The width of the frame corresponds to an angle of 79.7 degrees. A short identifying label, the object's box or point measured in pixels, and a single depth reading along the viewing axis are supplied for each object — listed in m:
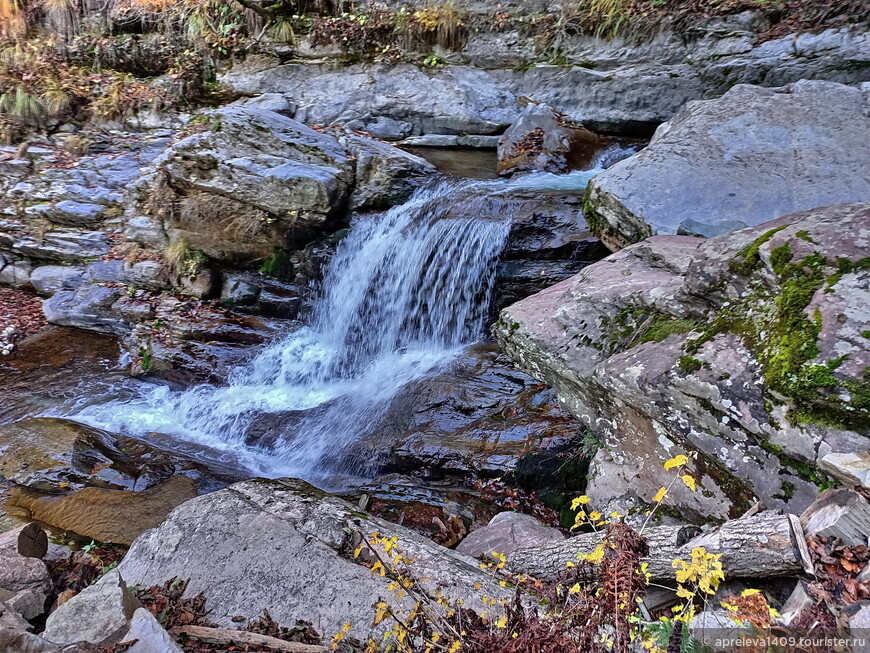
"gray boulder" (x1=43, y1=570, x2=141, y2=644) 2.41
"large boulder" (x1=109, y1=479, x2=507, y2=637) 2.79
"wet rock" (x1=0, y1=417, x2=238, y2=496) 4.82
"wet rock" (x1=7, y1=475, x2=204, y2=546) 4.16
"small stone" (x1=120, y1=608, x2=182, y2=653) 2.35
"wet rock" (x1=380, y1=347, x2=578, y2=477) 4.75
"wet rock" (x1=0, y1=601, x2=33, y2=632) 2.24
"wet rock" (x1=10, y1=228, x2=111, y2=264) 8.77
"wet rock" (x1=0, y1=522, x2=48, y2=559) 3.48
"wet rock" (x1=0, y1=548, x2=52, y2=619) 2.97
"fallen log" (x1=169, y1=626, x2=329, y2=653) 2.65
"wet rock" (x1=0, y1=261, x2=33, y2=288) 8.95
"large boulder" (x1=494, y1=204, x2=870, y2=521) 2.43
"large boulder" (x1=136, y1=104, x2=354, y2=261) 7.57
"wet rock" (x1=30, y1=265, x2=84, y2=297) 8.66
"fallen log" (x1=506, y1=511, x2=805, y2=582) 1.98
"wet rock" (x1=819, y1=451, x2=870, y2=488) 2.03
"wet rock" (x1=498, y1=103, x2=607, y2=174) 8.78
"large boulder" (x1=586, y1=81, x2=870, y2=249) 5.20
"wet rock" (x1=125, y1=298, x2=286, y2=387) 6.98
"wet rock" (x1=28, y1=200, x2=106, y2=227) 8.91
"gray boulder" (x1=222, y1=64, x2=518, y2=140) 10.60
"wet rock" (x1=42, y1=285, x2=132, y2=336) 8.00
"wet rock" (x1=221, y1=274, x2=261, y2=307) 7.87
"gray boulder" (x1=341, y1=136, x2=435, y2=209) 8.02
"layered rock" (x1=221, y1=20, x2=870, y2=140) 8.48
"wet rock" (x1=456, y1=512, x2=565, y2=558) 3.53
